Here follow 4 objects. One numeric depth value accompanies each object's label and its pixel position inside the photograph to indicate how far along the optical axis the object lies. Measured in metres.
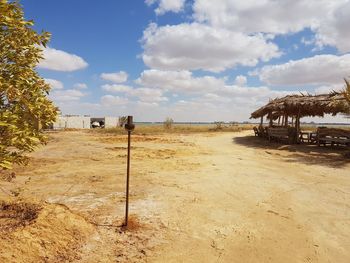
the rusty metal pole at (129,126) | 5.90
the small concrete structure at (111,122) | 52.05
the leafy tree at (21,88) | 4.38
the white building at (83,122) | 45.34
